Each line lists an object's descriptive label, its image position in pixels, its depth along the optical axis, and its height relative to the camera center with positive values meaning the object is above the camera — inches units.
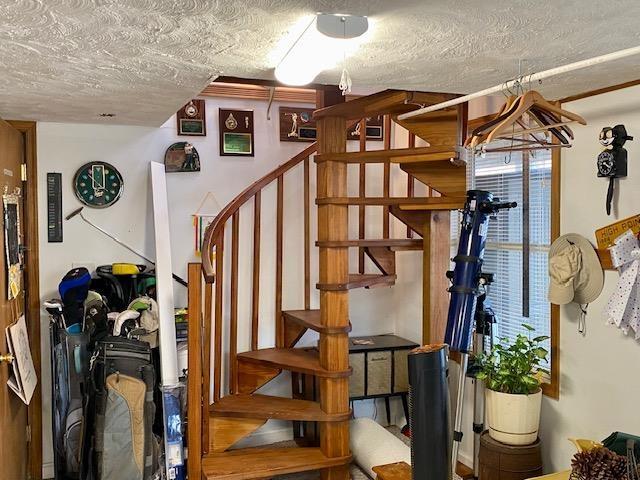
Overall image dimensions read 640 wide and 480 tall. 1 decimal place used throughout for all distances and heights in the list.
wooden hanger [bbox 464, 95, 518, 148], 82.0 +14.8
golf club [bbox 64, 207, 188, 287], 141.9 -1.4
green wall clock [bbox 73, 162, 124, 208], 141.8 +11.6
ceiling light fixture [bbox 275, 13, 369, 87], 63.0 +21.7
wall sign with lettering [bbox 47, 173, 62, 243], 140.1 +6.2
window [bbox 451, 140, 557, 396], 125.1 -1.6
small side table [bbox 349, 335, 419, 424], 153.7 -35.6
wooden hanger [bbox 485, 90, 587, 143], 79.0 +16.2
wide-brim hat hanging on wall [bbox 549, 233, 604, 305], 108.2 -7.9
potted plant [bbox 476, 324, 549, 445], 110.9 -30.3
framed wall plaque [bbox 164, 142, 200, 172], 149.3 +18.6
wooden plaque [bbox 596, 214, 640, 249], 100.3 -0.1
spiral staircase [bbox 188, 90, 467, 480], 117.3 -14.2
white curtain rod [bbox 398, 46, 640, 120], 62.8 +18.5
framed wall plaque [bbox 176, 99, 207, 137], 150.3 +28.3
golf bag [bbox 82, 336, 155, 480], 118.3 -35.7
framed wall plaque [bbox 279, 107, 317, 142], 159.5 +28.3
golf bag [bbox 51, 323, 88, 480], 128.6 -35.1
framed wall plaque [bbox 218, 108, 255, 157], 154.1 +25.6
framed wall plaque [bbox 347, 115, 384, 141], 169.8 +28.9
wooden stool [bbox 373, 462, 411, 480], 103.9 -42.3
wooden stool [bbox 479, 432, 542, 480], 110.3 -42.6
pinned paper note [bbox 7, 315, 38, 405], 110.6 -25.1
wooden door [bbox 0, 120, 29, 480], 105.2 -17.6
